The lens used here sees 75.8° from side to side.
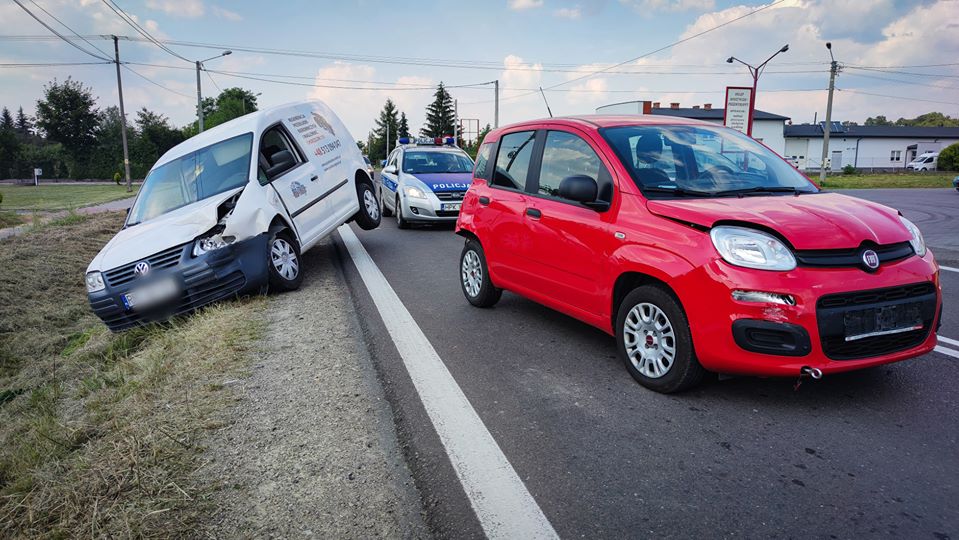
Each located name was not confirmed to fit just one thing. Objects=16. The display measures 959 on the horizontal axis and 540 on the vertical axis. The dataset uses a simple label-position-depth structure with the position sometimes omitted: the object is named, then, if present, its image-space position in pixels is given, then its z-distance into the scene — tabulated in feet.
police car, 40.42
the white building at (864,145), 229.25
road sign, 62.82
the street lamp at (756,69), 91.04
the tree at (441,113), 320.50
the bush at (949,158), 163.73
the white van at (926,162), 184.96
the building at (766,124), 219.20
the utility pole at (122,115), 107.24
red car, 10.87
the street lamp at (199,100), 112.16
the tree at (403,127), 372.95
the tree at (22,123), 341.00
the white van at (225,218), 20.36
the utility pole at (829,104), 120.67
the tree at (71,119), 219.20
